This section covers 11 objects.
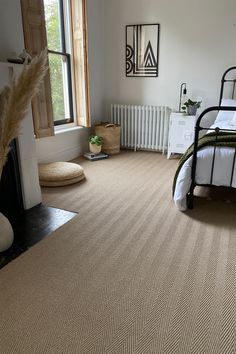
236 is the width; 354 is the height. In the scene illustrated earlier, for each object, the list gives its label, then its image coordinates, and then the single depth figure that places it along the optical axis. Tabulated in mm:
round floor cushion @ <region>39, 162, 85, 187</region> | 2896
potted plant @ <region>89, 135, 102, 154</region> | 3908
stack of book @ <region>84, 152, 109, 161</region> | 3895
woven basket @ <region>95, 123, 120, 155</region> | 4016
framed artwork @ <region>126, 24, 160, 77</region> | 3893
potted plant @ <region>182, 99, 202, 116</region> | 3686
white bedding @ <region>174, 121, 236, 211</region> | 2195
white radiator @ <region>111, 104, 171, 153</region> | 4062
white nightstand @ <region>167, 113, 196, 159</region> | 3709
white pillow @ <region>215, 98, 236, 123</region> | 3332
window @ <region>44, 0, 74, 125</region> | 3369
